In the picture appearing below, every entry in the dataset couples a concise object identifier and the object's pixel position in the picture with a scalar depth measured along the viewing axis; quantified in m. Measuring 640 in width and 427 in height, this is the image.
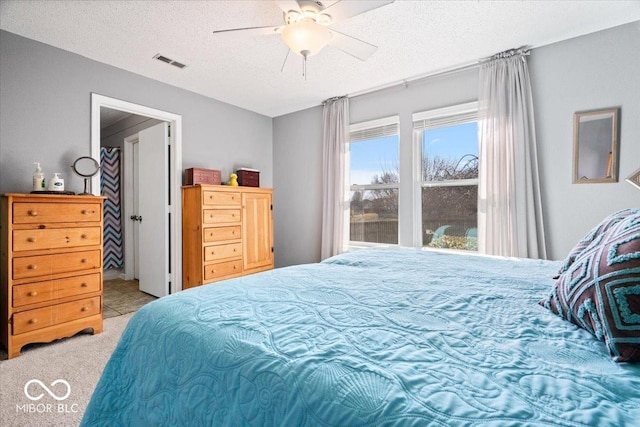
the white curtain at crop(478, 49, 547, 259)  2.69
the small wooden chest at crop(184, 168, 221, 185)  3.50
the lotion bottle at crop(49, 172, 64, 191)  2.47
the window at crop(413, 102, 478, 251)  3.17
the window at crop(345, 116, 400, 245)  3.70
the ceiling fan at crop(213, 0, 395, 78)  1.78
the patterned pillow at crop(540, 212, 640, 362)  0.66
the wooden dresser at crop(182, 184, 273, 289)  3.40
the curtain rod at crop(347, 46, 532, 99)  2.76
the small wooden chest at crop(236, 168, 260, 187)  4.00
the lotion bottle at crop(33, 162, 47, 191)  2.40
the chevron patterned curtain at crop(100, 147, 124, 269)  4.70
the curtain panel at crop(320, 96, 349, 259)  3.91
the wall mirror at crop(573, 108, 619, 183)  2.39
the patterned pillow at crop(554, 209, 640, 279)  1.11
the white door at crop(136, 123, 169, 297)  3.62
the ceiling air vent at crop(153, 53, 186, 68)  2.86
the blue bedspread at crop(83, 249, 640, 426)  0.53
